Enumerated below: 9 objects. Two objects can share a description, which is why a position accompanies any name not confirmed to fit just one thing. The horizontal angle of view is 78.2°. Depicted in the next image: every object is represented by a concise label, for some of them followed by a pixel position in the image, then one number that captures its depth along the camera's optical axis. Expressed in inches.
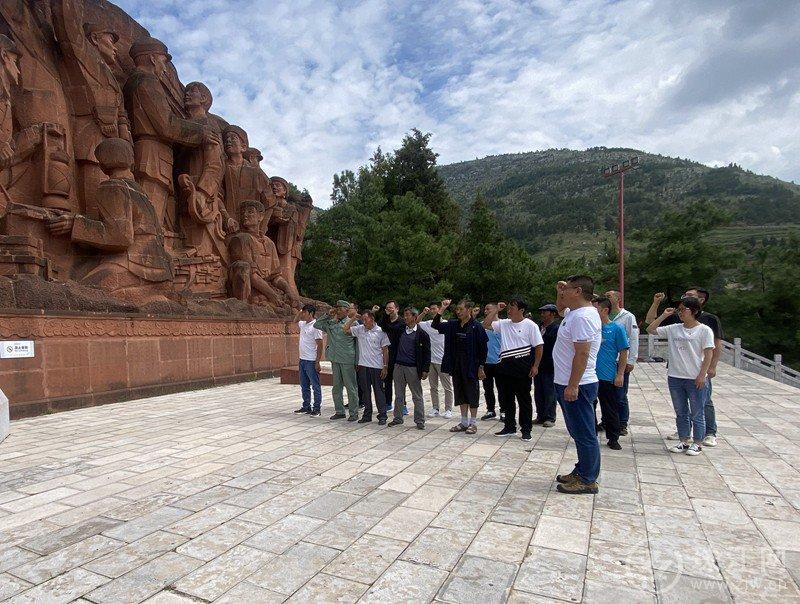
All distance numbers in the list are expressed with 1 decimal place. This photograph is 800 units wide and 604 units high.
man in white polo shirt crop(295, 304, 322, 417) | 292.5
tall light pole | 899.2
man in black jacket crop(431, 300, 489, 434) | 240.1
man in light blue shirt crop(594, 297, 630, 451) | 209.2
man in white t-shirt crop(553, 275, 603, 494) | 146.8
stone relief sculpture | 374.3
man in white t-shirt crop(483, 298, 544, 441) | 226.8
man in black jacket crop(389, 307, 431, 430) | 251.9
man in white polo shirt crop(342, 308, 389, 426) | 263.6
